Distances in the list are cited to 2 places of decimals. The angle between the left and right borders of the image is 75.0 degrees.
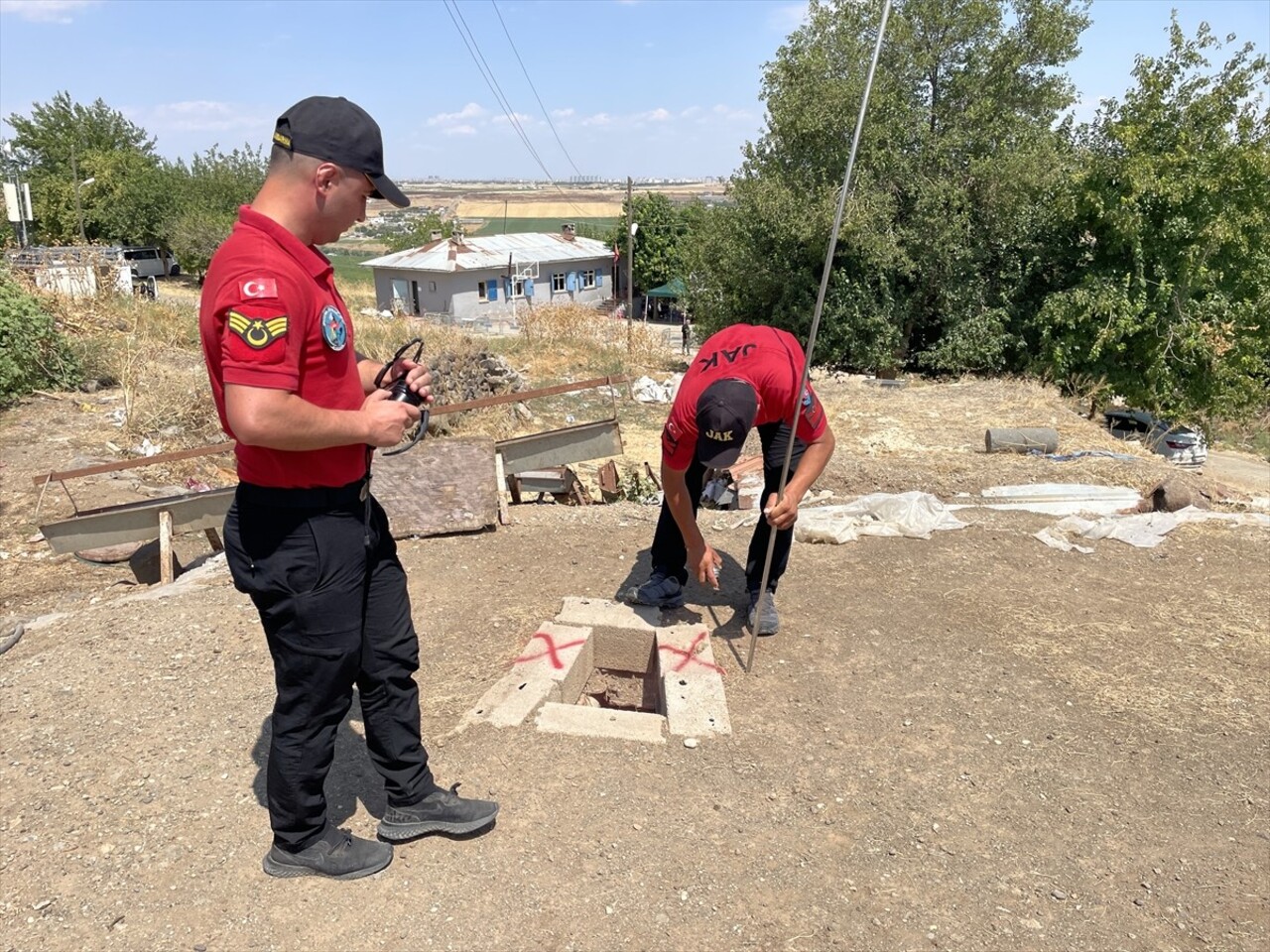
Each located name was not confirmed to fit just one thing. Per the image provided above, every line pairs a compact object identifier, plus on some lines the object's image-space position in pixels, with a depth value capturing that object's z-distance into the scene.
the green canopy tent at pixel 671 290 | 40.03
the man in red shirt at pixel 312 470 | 1.97
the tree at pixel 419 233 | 67.75
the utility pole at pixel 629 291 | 21.17
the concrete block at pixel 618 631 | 4.14
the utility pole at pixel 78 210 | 39.45
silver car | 11.27
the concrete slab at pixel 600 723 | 3.31
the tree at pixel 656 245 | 53.50
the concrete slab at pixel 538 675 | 3.41
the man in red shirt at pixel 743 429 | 3.40
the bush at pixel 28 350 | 10.00
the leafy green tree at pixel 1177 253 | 13.95
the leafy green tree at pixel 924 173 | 16.20
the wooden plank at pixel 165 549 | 5.38
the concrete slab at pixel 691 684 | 3.41
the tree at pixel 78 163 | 41.91
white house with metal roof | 43.91
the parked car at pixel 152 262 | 40.03
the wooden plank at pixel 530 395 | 6.00
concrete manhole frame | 3.38
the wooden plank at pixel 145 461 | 5.37
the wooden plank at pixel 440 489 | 5.64
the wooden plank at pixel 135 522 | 5.27
